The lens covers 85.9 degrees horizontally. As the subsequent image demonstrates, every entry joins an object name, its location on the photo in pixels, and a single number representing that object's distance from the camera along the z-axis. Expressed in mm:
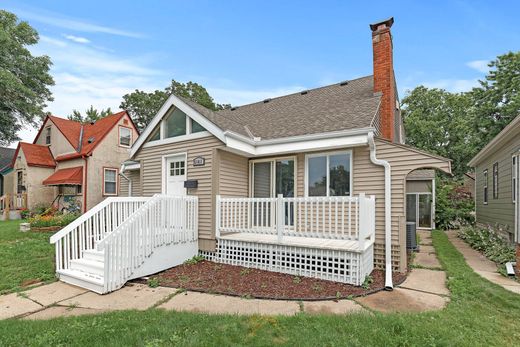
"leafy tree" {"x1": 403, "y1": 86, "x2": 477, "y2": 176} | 27366
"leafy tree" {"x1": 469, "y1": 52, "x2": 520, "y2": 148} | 20109
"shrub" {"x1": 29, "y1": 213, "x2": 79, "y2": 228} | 11031
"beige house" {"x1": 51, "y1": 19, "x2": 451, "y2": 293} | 5875
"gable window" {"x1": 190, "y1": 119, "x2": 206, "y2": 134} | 7746
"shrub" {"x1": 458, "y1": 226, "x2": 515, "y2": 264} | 7354
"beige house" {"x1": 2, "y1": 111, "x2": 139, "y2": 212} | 16125
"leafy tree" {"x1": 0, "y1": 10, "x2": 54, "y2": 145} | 18844
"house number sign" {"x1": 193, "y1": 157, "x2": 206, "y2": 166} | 7547
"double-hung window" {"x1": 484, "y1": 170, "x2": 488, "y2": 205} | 12298
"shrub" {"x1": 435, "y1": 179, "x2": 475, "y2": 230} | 15789
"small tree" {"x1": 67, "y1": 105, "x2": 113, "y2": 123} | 36009
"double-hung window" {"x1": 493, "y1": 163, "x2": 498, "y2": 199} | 10609
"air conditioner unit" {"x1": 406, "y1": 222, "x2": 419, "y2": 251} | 8625
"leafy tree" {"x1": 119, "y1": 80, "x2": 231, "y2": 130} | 31281
